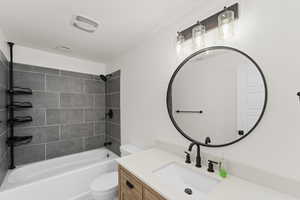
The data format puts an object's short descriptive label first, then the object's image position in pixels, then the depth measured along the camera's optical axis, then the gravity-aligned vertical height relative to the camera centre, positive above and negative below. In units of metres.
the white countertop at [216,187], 0.77 -0.55
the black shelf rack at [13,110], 1.87 -0.11
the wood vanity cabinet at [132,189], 0.91 -0.67
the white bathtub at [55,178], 1.46 -1.00
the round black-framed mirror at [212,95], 0.92 +0.05
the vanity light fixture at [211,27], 1.00 +0.63
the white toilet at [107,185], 1.53 -1.01
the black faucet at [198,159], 1.14 -0.49
